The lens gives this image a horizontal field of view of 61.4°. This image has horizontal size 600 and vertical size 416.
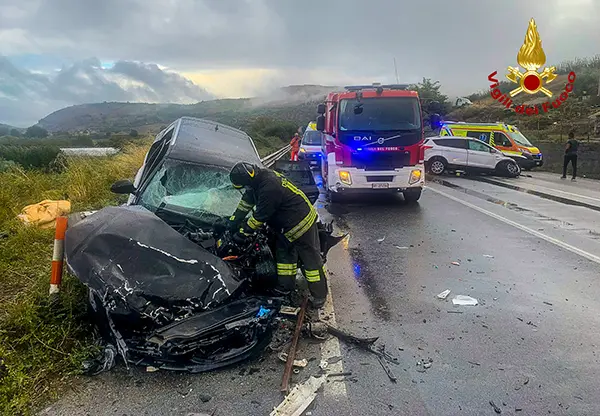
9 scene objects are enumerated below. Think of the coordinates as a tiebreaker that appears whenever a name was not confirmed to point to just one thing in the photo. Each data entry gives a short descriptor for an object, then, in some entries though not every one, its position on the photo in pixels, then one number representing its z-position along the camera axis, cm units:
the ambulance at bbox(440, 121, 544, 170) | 2155
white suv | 1930
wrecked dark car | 351
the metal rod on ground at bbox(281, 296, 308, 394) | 338
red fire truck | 1048
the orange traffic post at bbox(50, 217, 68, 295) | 424
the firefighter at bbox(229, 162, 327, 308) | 460
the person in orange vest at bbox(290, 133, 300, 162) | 1908
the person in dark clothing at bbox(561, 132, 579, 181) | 1816
